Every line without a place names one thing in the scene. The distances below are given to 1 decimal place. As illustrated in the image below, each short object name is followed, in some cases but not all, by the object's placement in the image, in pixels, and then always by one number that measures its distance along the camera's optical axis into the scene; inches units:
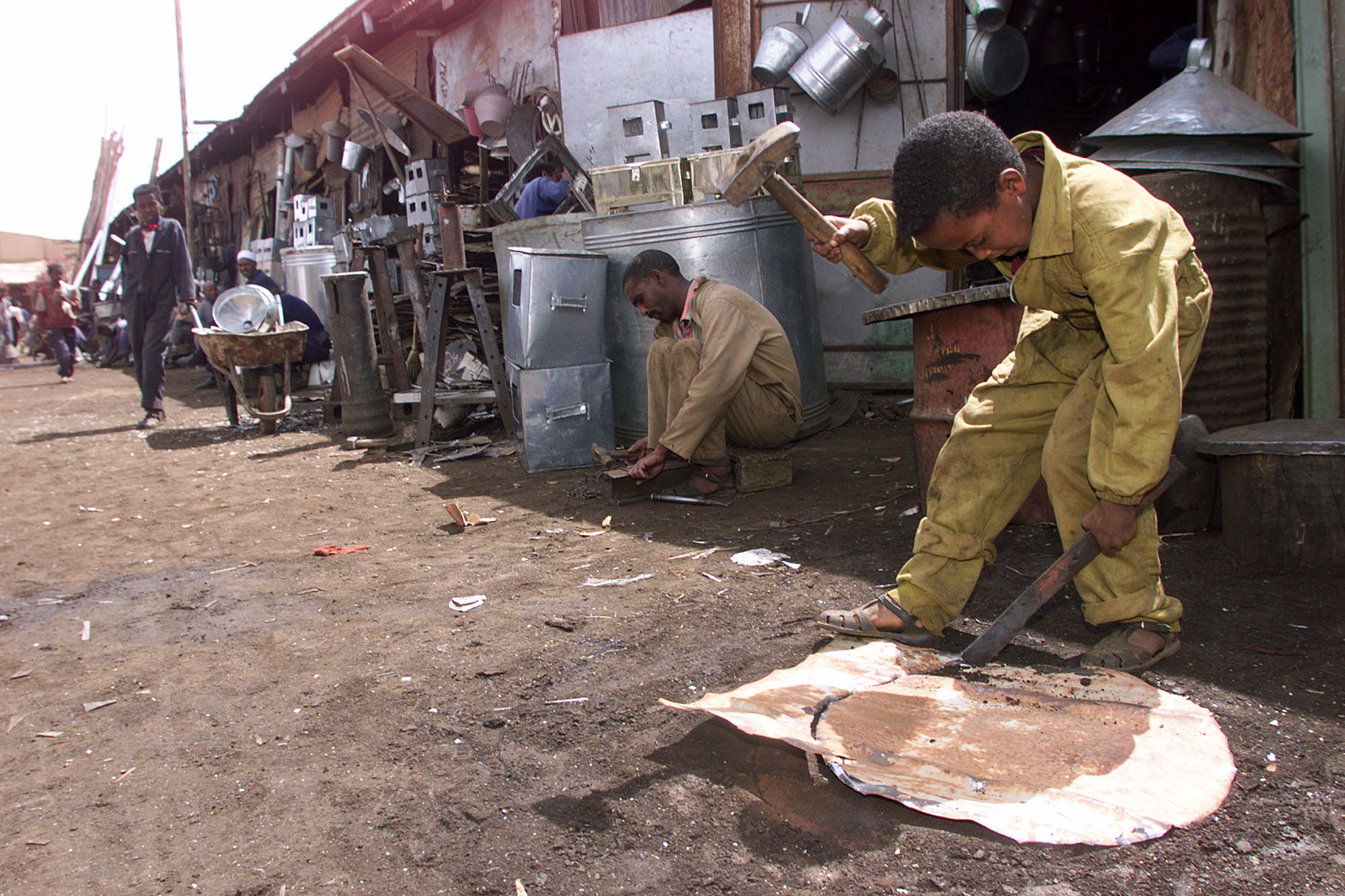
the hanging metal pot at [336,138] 550.6
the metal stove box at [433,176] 436.8
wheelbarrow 310.2
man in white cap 418.3
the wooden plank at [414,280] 286.5
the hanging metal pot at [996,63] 268.8
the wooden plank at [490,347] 251.0
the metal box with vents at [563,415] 221.0
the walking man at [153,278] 336.8
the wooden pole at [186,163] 702.5
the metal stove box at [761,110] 245.6
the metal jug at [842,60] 257.3
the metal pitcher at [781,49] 268.2
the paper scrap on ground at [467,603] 130.3
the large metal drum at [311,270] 481.1
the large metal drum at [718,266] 221.9
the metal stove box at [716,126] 249.6
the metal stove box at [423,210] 427.2
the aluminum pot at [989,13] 255.4
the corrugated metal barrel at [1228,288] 141.7
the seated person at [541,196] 291.1
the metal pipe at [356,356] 292.0
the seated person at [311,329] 385.4
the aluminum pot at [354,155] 524.1
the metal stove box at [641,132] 243.1
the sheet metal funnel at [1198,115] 143.1
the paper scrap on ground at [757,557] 141.9
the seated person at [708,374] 178.2
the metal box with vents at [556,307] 215.0
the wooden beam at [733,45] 282.8
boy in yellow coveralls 81.7
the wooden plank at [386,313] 302.8
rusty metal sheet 71.8
